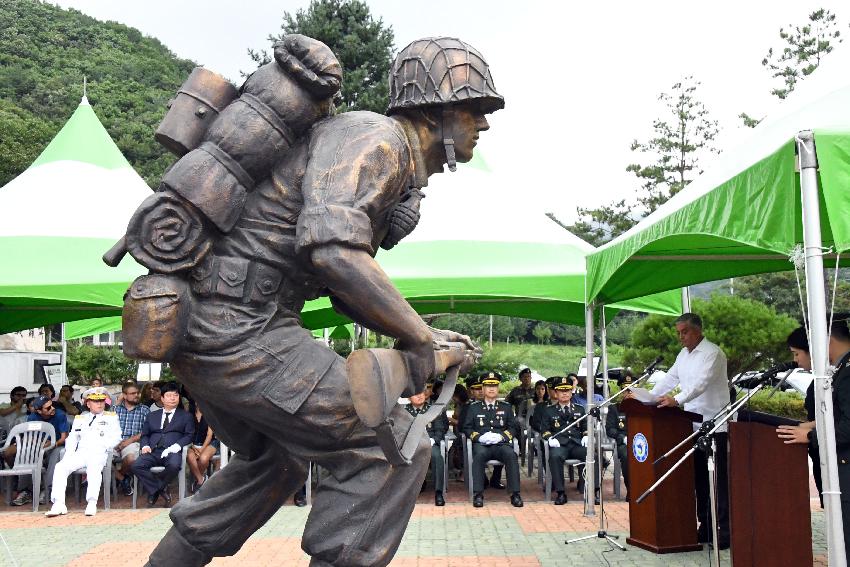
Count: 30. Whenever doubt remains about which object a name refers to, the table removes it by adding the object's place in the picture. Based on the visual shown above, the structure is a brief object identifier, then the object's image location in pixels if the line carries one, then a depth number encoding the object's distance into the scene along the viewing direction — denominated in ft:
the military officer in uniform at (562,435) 33.81
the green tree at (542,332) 213.25
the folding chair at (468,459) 33.53
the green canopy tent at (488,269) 31.99
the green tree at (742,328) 72.90
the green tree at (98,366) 123.03
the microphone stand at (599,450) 21.56
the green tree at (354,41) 100.07
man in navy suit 32.24
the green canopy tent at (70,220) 30.60
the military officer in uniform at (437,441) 32.65
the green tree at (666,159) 114.32
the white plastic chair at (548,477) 33.91
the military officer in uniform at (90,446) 30.73
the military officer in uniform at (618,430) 34.78
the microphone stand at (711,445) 16.85
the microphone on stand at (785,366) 16.29
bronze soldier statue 7.86
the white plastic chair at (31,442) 32.83
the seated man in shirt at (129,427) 33.55
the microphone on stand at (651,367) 21.04
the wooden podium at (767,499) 16.96
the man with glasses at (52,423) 32.96
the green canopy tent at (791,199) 12.98
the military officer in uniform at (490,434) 32.68
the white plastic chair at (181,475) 32.30
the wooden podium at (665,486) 21.88
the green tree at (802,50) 102.68
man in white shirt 22.13
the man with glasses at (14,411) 38.34
